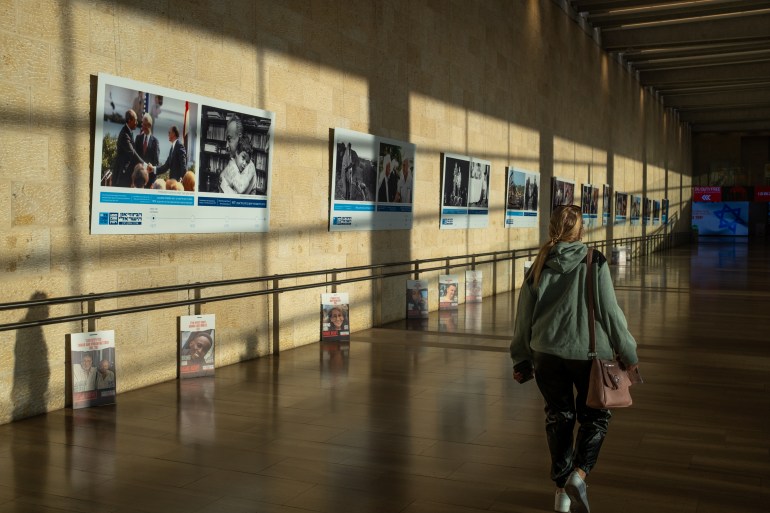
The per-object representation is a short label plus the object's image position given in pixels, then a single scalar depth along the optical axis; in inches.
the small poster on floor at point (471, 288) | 686.5
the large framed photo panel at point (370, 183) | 496.1
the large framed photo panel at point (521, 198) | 822.5
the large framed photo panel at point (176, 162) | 325.7
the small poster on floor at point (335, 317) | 467.2
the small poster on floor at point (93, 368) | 304.7
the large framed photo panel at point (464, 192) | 660.1
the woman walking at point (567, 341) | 190.7
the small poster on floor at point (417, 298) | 575.5
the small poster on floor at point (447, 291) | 638.5
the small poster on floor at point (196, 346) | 362.6
